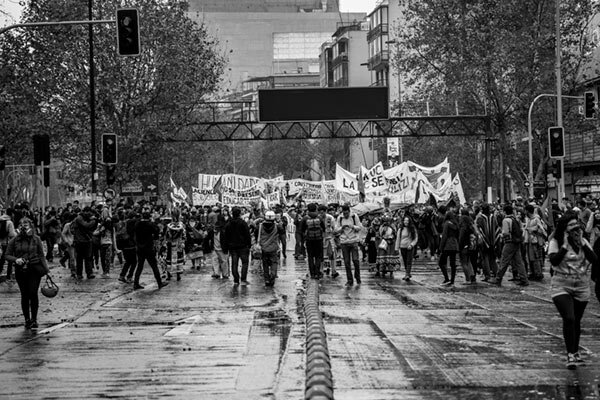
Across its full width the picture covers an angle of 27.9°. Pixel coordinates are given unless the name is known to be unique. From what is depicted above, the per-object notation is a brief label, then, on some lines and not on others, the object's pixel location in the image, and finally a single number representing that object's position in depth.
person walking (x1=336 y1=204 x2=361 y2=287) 25.62
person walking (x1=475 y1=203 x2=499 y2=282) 26.36
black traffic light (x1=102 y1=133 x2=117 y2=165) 41.47
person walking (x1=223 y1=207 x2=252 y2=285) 26.00
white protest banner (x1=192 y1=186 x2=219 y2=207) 55.44
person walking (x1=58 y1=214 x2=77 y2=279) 29.97
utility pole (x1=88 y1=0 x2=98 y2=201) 42.59
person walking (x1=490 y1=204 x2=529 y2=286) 24.67
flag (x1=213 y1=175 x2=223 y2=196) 54.81
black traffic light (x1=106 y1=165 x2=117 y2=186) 41.53
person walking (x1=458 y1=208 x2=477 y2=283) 25.52
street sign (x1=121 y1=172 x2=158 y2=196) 46.90
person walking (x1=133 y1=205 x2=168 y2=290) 24.80
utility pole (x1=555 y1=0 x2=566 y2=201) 42.97
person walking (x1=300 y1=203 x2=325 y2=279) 25.53
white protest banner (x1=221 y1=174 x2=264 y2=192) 55.28
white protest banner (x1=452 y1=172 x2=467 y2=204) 45.91
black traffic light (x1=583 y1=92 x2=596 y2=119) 42.16
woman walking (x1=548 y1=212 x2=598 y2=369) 12.56
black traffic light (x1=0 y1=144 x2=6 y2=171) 31.94
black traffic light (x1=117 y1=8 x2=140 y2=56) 23.52
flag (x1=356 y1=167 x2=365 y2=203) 46.11
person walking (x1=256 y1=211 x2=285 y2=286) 25.58
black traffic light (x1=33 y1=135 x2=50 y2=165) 35.34
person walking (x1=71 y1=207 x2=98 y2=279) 28.22
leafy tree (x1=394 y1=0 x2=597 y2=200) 51.69
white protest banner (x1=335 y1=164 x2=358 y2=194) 49.09
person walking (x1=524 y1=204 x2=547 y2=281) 26.33
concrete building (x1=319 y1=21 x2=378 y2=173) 127.44
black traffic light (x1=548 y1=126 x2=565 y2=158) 41.75
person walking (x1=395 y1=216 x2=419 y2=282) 26.95
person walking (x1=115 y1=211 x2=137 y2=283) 26.19
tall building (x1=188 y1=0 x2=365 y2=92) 196.40
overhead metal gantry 54.59
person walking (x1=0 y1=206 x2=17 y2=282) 26.75
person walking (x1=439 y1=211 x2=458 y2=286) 25.30
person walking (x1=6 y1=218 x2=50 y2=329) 17.32
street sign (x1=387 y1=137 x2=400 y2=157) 91.38
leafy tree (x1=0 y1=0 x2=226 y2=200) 49.16
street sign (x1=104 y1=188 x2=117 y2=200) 40.95
